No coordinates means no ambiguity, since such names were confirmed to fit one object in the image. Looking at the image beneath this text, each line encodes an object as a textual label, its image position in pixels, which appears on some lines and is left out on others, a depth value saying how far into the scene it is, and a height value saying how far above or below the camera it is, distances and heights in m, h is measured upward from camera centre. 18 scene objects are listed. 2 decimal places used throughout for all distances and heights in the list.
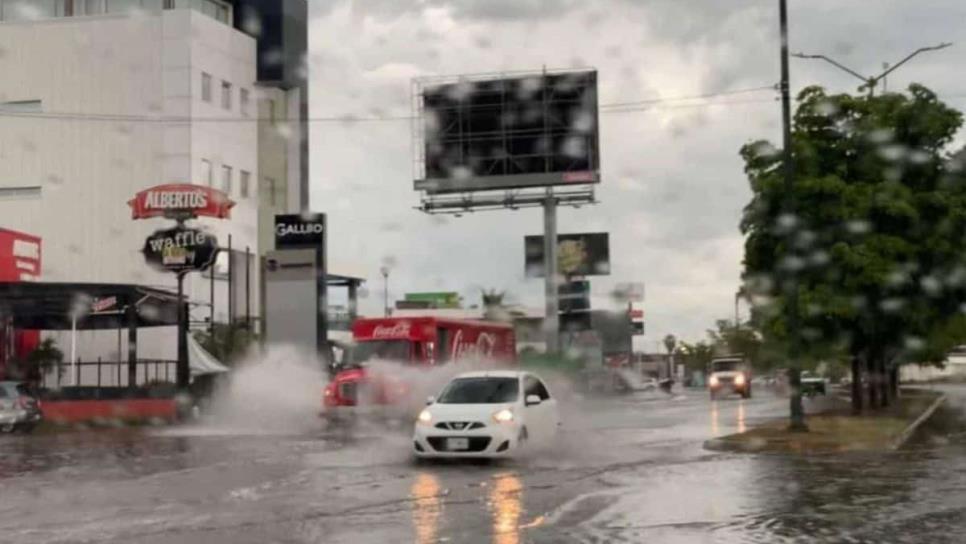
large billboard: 65.12 +11.58
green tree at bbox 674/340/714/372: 156.25 +2.25
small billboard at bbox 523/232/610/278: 100.69 +8.91
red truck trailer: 33.03 +0.52
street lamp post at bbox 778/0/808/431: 27.67 +3.40
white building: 62.00 +11.46
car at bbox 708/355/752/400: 72.25 -0.37
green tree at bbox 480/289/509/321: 120.66 +6.76
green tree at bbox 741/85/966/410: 34.81 +3.83
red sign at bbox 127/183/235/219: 49.25 +6.45
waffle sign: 44.53 +4.17
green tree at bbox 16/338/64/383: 49.69 +0.76
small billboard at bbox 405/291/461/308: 138.25 +8.25
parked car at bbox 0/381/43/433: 37.25 -0.70
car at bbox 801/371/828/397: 72.12 -0.72
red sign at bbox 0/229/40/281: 46.86 +4.41
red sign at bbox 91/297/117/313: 44.09 +2.51
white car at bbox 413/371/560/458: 21.19 -0.65
